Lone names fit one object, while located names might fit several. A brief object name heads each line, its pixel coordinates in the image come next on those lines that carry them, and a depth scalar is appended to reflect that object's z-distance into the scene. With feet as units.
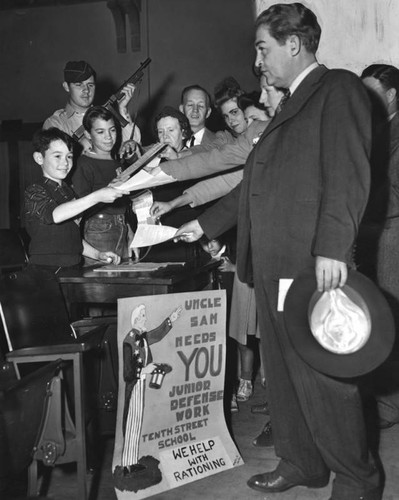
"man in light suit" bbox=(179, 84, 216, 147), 13.97
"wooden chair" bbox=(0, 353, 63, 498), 6.25
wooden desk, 8.75
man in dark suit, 6.56
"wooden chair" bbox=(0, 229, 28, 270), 11.40
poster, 7.97
